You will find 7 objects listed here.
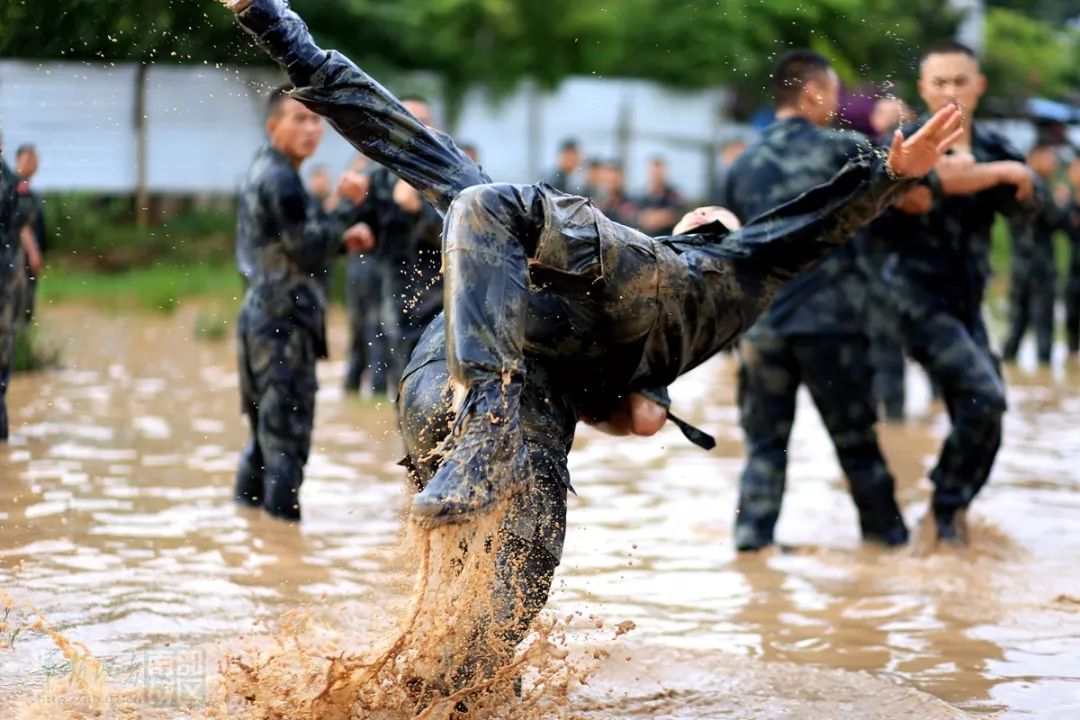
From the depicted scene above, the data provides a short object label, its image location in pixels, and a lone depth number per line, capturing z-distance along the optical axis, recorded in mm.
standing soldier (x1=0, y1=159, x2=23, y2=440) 14943
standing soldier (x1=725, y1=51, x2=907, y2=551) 14461
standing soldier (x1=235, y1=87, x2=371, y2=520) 14836
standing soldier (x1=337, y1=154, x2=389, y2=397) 24516
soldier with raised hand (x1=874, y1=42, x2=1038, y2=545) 14312
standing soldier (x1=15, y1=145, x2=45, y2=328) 17891
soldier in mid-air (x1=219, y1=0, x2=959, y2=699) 7145
